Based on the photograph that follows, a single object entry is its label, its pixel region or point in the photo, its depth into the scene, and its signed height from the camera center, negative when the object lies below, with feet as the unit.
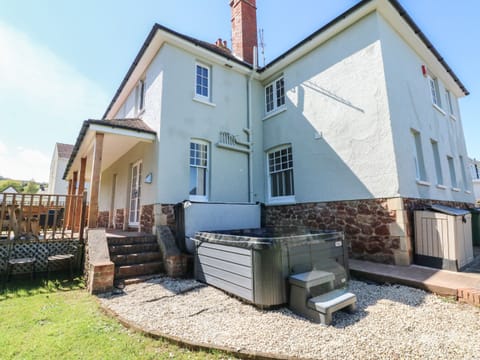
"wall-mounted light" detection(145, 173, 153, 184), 24.69 +4.12
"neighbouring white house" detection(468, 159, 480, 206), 78.88 +14.72
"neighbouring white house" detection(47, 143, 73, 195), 76.79 +16.97
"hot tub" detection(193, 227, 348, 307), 12.35 -2.73
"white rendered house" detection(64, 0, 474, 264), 21.40 +8.89
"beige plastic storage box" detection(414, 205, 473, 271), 17.74 -2.07
